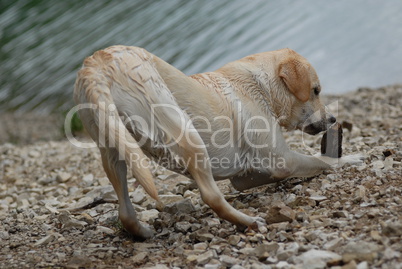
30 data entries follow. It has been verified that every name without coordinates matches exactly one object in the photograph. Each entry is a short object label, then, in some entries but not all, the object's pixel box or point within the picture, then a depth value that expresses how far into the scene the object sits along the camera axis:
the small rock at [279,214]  7.51
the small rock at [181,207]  9.06
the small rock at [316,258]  5.94
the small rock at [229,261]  6.59
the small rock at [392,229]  6.20
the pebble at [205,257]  6.77
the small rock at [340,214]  7.31
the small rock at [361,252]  5.83
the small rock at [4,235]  8.56
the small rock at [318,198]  8.19
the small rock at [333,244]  6.37
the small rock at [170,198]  9.89
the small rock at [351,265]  5.65
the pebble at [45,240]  8.16
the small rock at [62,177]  13.24
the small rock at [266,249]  6.63
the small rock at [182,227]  8.05
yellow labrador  7.37
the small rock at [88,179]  12.57
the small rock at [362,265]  5.64
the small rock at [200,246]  7.30
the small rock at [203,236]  7.52
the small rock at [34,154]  16.21
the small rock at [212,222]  8.02
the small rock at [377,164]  9.07
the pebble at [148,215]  9.15
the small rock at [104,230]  8.61
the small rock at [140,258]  7.12
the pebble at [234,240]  7.23
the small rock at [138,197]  10.26
